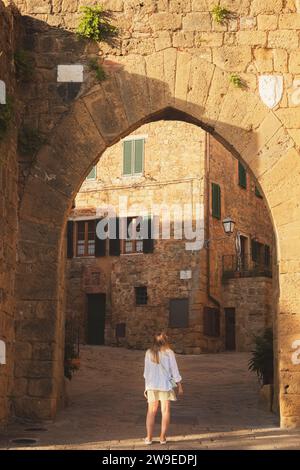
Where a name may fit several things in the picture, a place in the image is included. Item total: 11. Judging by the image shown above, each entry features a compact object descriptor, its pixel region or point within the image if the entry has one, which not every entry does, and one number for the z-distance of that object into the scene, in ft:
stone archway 30.76
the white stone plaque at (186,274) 79.41
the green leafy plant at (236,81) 32.17
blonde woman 25.71
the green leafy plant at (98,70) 32.78
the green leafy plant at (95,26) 32.83
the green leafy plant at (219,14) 32.50
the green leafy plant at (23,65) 32.53
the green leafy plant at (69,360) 37.70
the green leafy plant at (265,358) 36.63
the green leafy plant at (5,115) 29.66
